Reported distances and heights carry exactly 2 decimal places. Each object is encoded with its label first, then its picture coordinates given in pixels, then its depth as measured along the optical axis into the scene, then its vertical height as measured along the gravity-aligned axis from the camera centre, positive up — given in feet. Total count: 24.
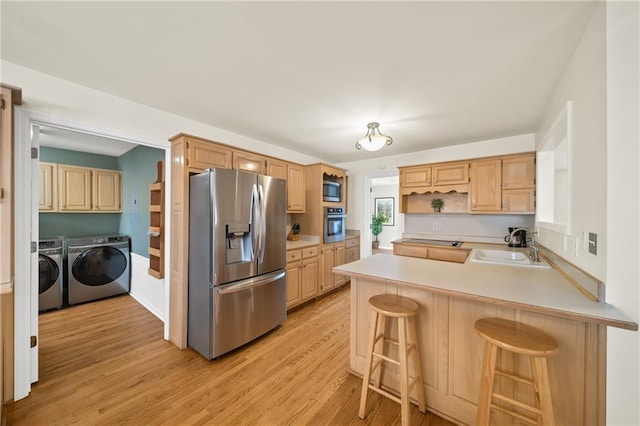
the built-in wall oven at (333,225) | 12.67 -0.72
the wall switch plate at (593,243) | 4.09 -0.50
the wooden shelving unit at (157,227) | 9.12 -0.71
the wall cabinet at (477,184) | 10.05 +1.37
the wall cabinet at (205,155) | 7.76 +1.94
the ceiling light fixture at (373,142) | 8.09 +2.48
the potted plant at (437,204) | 12.54 +0.48
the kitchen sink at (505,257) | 6.53 -1.46
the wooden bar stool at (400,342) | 4.69 -2.93
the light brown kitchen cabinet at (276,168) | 10.38 +1.97
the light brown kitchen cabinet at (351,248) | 14.25 -2.26
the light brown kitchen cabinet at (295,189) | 11.57 +1.14
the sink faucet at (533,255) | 6.93 -1.23
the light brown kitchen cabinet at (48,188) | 11.46 +1.04
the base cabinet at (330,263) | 12.35 -2.84
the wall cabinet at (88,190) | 11.99 +1.06
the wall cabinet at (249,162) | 9.05 +1.97
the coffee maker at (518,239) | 10.15 -1.11
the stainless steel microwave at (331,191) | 12.80 +1.17
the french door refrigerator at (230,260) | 7.14 -1.61
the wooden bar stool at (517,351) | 3.62 -2.34
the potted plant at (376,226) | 26.19 -1.53
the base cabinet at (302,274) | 10.48 -2.97
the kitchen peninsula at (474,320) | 3.85 -2.17
